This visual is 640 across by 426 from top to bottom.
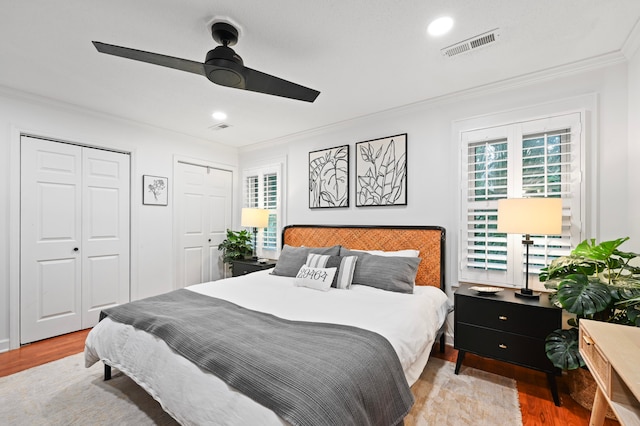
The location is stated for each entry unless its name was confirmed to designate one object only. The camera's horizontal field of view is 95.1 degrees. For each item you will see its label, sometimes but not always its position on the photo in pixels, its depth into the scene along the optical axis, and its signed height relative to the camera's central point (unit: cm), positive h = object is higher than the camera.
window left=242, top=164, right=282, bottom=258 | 456 +20
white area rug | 188 -134
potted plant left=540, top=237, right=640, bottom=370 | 176 -48
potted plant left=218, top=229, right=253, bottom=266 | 457 -55
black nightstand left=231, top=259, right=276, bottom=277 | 405 -77
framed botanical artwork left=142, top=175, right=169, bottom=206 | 396 +29
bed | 128 -72
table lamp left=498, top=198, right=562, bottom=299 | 218 -2
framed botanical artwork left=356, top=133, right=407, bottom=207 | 333 +49
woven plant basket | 193 -119
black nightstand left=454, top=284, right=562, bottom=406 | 212 -88
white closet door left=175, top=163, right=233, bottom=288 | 438 -12
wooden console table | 117 -63
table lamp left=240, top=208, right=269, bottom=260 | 430 -9
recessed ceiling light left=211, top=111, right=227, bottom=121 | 352 +118
